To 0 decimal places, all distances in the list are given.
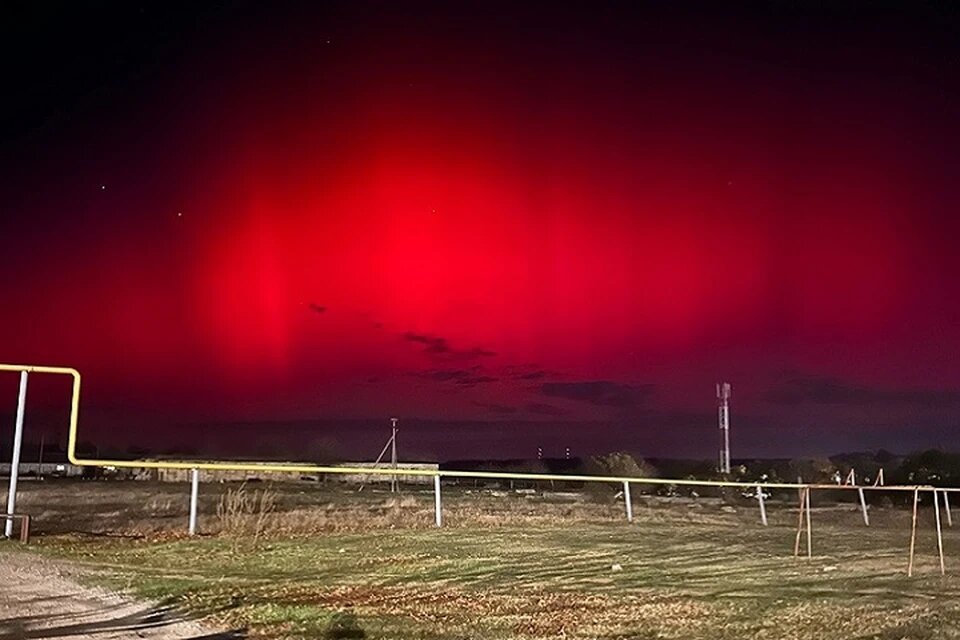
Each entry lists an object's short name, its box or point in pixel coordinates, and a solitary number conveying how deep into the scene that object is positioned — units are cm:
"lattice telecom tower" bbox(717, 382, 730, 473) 5494
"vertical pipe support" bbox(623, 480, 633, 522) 2500
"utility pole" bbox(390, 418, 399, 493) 6007
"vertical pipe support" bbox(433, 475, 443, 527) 2152
